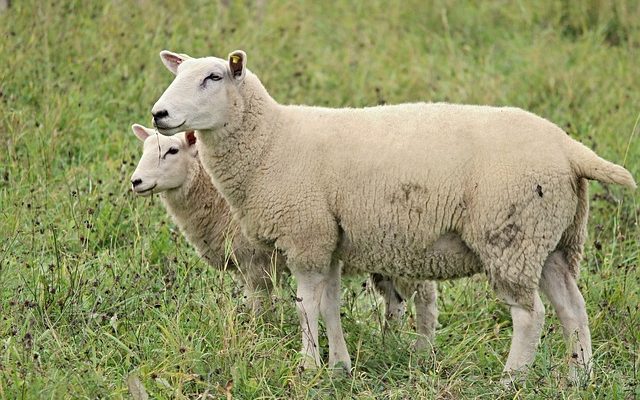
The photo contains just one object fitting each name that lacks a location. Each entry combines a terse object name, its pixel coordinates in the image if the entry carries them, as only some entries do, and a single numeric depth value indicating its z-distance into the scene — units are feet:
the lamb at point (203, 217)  39.09
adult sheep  33.32
